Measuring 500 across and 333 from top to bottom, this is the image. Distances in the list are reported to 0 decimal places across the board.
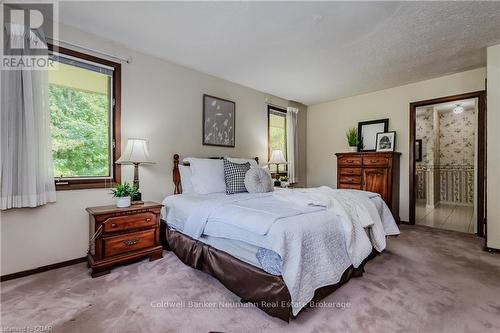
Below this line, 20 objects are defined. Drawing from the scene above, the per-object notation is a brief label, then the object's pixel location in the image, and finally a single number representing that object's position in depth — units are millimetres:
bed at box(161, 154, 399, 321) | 1517
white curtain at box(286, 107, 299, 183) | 5090
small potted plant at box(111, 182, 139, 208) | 2475
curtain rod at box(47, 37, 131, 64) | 2470
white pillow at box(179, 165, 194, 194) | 3107
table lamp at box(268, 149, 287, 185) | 4397
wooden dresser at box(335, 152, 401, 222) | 4004
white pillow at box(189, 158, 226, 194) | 3002
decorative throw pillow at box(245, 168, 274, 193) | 2904
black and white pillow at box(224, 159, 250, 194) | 2982
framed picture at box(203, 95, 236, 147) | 3775
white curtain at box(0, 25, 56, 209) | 2111
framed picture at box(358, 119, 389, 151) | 4531
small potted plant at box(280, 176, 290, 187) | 4045
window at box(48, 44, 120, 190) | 2518
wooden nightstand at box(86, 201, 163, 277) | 2236
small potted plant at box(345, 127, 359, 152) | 4672
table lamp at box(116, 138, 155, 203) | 2656
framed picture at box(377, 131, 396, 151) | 4367
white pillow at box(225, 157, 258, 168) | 3351
